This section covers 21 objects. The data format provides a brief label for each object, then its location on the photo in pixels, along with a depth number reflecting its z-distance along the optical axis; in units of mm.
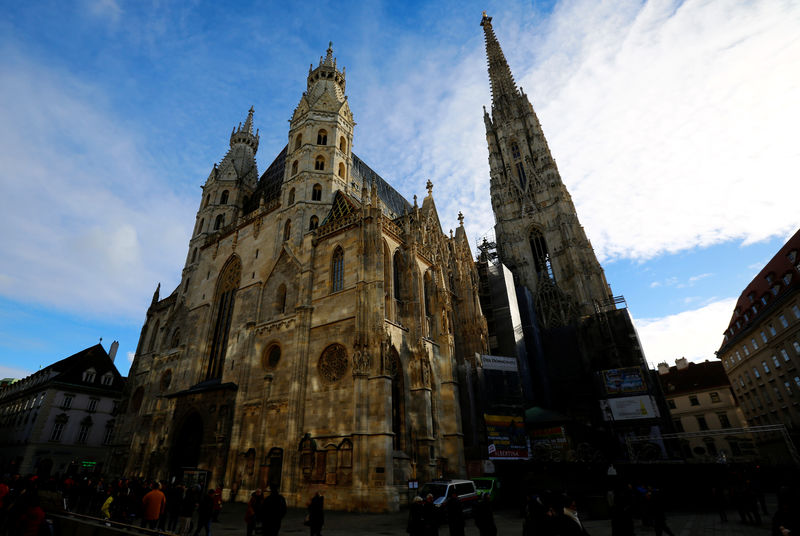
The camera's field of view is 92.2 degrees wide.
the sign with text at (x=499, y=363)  23609
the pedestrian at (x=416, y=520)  7270
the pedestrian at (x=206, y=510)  9180
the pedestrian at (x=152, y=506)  8406
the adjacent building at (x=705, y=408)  42062
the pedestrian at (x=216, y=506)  12185
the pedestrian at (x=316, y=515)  8836
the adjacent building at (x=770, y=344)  30719
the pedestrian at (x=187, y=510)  9961
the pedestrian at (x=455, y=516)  7535
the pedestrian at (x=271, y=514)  7175
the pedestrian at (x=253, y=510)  8408
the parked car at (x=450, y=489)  13180
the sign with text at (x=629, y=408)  26062
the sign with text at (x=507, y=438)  20812
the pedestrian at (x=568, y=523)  4848
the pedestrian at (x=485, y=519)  7723
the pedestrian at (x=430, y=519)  7336
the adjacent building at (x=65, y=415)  33781
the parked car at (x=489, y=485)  16609
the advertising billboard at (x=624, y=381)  27078
